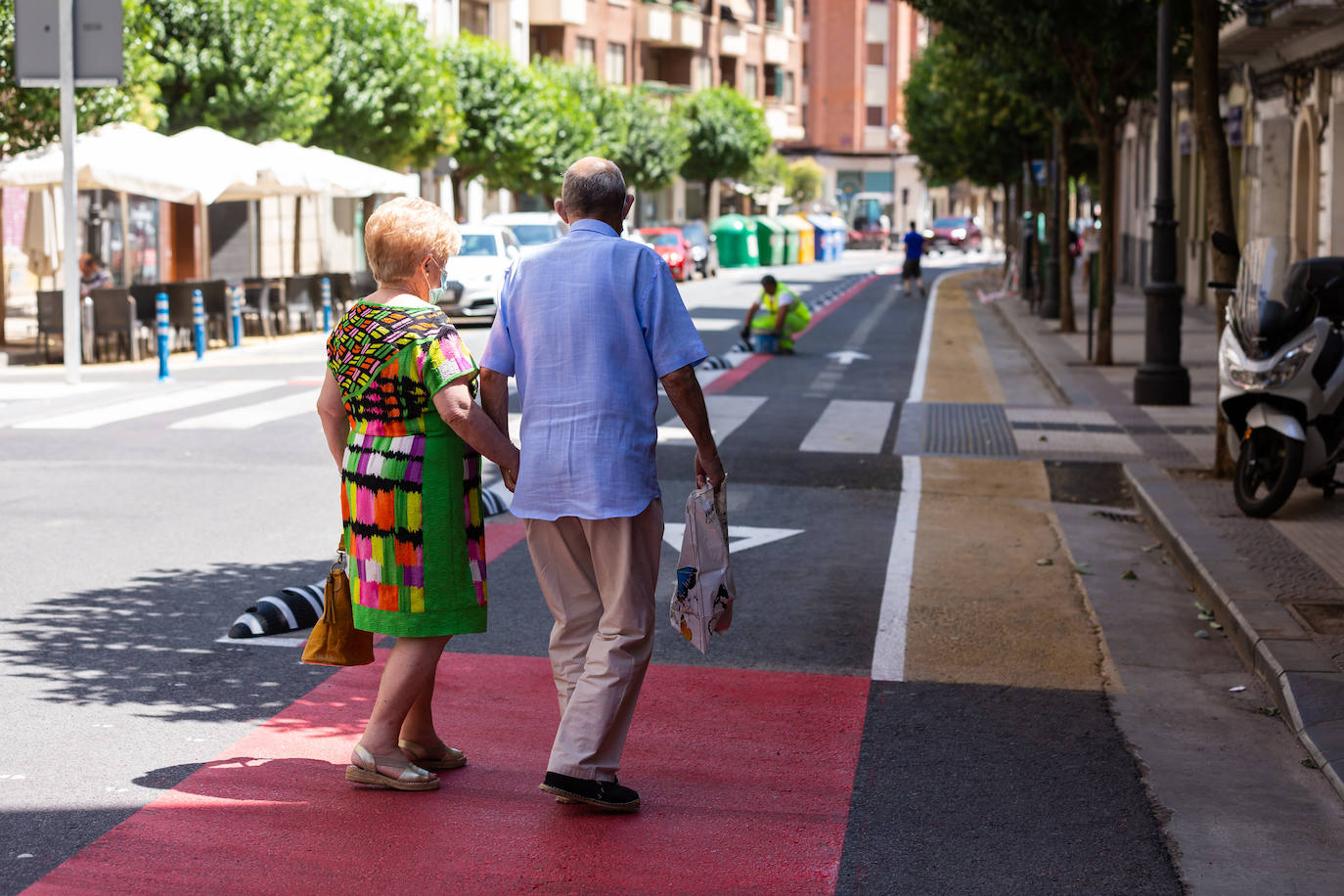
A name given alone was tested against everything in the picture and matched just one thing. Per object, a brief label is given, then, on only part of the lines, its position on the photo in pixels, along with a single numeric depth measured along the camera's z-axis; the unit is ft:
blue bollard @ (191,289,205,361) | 67.72
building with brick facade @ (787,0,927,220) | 358.02
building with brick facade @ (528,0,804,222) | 210.59
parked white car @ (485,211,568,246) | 118.11
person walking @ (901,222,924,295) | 134.00
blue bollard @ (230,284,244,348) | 75.05
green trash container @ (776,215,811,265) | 215.92
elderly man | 15.21
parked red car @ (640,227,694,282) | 145.58
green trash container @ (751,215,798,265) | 206.69
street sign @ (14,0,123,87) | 59.31
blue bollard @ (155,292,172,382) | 59.06
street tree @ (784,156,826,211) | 317.83
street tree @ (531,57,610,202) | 157.79
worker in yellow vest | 73.87
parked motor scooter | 31.53
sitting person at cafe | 75.20
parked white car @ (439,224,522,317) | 92.97
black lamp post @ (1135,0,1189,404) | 50.57
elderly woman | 15.38
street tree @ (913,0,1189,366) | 63.10
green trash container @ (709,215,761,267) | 201.16
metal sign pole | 58.59
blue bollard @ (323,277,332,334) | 84.28
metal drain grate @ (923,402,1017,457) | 44.19
